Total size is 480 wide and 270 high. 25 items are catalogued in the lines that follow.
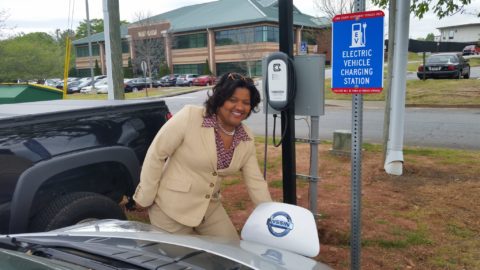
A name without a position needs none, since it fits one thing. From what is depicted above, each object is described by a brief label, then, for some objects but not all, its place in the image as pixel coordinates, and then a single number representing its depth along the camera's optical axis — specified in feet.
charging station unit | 11.25
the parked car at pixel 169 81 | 143.48
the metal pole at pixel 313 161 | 12.66
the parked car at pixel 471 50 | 188.75
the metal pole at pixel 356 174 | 9.55
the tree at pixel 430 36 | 386.05
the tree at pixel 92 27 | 301.02
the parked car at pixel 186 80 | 138.31
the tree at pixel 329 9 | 97.50
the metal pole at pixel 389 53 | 20.04
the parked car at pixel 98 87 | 119.04
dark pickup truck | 9.33
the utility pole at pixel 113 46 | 21.86
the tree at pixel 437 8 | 21.58
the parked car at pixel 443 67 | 72.13
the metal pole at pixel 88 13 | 103.42
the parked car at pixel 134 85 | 120.78
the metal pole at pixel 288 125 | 11.48
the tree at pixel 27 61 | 123.65
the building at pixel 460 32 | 292.20
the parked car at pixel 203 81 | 136.26
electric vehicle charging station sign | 9.03
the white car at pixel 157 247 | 5.72
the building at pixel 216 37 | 157.28
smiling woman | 9.27
